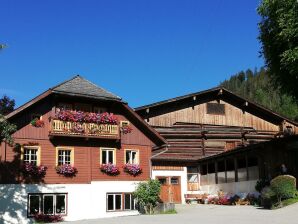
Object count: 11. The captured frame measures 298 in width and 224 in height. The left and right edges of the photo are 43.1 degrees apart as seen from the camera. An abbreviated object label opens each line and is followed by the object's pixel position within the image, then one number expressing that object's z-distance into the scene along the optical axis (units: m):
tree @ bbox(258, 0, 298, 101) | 18.68
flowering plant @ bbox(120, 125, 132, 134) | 24.42
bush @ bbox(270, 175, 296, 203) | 19.90
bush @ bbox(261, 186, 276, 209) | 20.35
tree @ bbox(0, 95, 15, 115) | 29.60
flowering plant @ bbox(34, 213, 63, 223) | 21.00
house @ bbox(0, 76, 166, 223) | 21.21
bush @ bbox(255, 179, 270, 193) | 23.57
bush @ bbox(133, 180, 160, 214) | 22.98
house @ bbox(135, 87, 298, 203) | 25.27
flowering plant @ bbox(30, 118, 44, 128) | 21.96
